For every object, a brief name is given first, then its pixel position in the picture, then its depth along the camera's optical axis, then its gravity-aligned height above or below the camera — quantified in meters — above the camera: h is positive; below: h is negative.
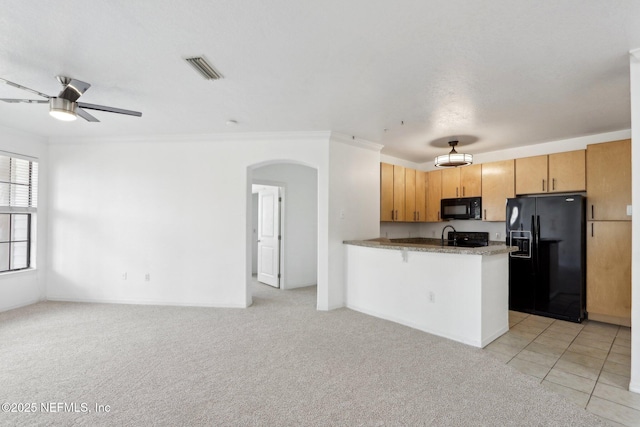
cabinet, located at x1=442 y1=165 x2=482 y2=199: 5.17 +0.62
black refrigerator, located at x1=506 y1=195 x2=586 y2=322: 3.94 -0.54
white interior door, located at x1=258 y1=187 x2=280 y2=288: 5.82 -0.42
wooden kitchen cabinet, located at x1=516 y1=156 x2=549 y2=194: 4.43 +0.63
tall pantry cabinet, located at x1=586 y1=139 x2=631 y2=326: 3.71 -0.20
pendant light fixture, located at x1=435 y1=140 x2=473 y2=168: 4.09 +0.78
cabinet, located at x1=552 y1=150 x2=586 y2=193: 4.09 +0.63
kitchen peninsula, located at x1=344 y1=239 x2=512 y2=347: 3.15 -0.85
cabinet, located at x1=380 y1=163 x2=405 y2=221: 5.22 +0.42
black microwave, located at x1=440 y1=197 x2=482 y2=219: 5.14 +0.15
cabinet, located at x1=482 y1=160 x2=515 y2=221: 4.78 +0.47
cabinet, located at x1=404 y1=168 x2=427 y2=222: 5.66 +0.40
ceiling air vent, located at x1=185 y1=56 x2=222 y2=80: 2.36 +1.22
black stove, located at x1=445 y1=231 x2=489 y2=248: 5.34 -0.41
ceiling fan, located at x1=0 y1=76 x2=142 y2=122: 2.53 +0.98
